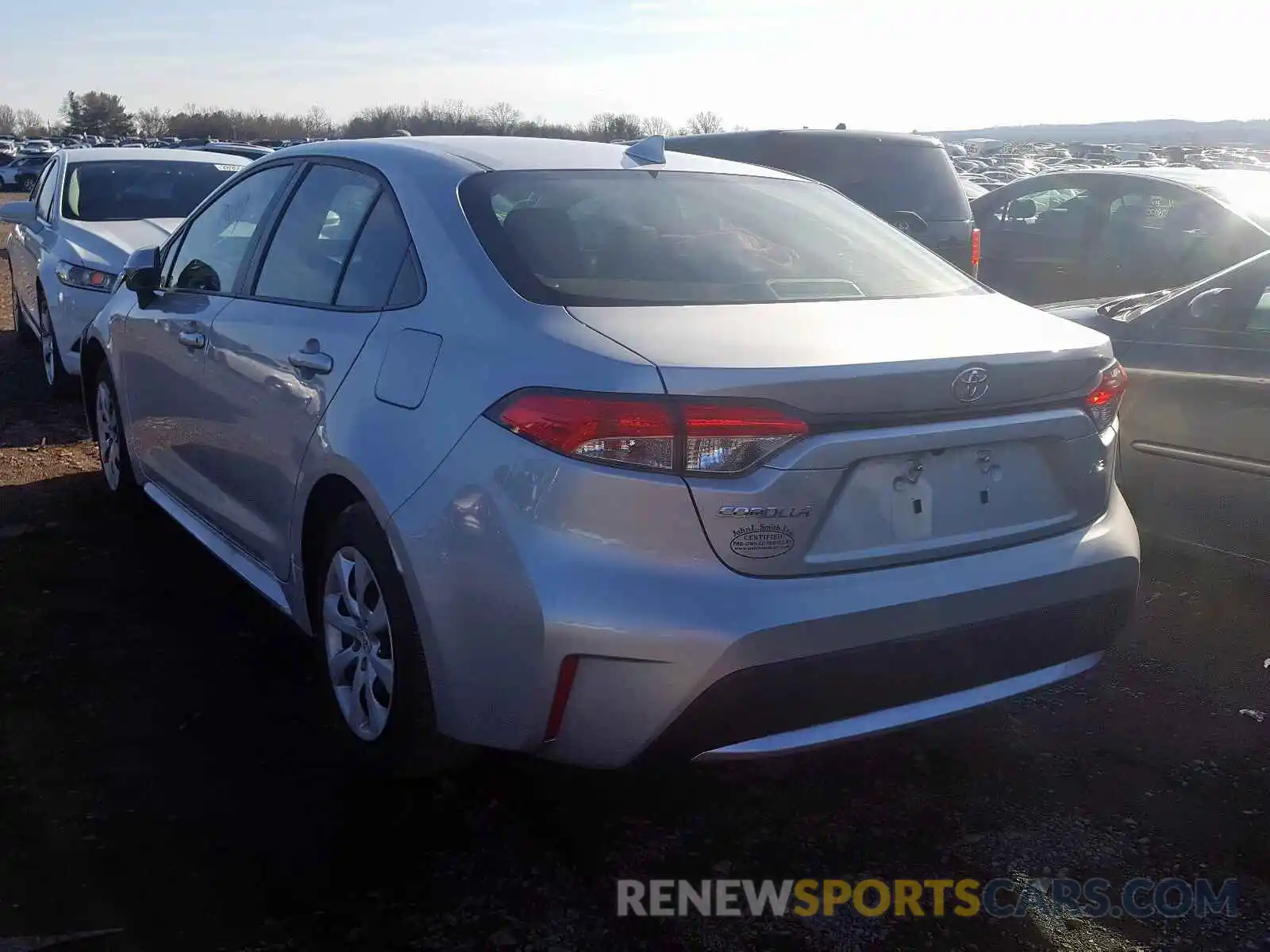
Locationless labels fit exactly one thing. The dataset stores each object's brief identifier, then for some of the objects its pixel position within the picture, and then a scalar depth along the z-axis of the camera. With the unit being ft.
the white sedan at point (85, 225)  24.63
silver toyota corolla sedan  8.14
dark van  27.63
